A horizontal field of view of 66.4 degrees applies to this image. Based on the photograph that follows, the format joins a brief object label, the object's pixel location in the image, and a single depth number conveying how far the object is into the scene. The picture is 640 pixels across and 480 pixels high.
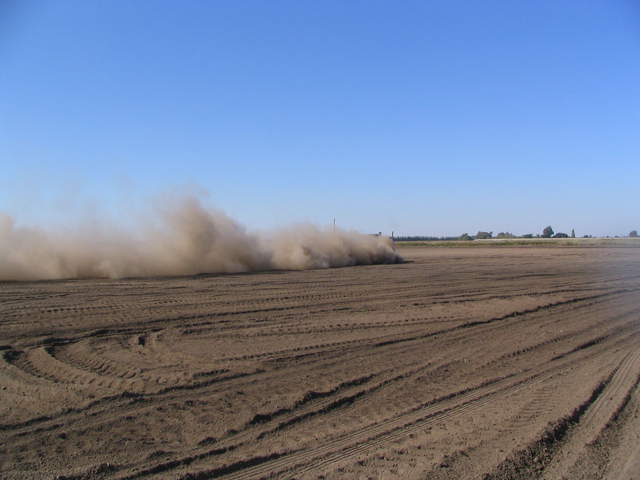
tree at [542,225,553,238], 139.24
